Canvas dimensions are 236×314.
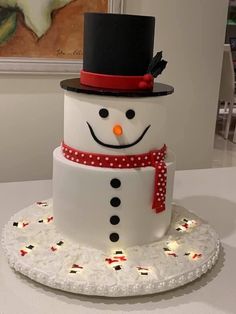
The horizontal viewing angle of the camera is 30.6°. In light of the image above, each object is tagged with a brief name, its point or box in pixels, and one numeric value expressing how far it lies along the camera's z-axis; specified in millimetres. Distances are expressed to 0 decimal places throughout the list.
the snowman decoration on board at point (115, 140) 813
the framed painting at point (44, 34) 1594
